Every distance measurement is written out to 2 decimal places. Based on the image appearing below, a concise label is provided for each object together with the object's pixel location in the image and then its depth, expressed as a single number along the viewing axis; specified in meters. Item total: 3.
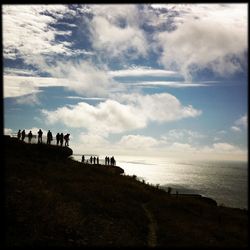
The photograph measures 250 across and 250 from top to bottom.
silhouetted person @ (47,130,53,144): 42.31
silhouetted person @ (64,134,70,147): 46.19
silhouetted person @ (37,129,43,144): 42.28
